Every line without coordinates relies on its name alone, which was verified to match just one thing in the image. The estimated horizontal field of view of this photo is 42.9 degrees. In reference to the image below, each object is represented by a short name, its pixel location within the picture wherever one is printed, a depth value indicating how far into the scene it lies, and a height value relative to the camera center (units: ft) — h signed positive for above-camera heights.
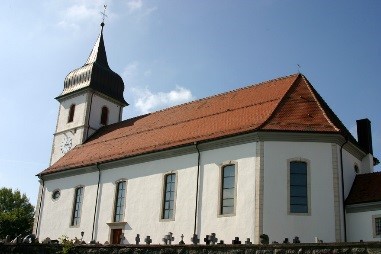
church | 66.64 +13.11
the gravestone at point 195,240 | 57.26 +2.37
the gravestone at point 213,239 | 59.26 +2.67
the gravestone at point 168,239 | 65.34 +2.73
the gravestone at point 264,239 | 48.98 +2.45
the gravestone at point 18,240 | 66.45 +1.59
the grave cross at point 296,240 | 58.93 +3.02
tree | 134.82 +7.75
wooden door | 84.79 +3.69
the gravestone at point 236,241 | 61.94 +2.72
